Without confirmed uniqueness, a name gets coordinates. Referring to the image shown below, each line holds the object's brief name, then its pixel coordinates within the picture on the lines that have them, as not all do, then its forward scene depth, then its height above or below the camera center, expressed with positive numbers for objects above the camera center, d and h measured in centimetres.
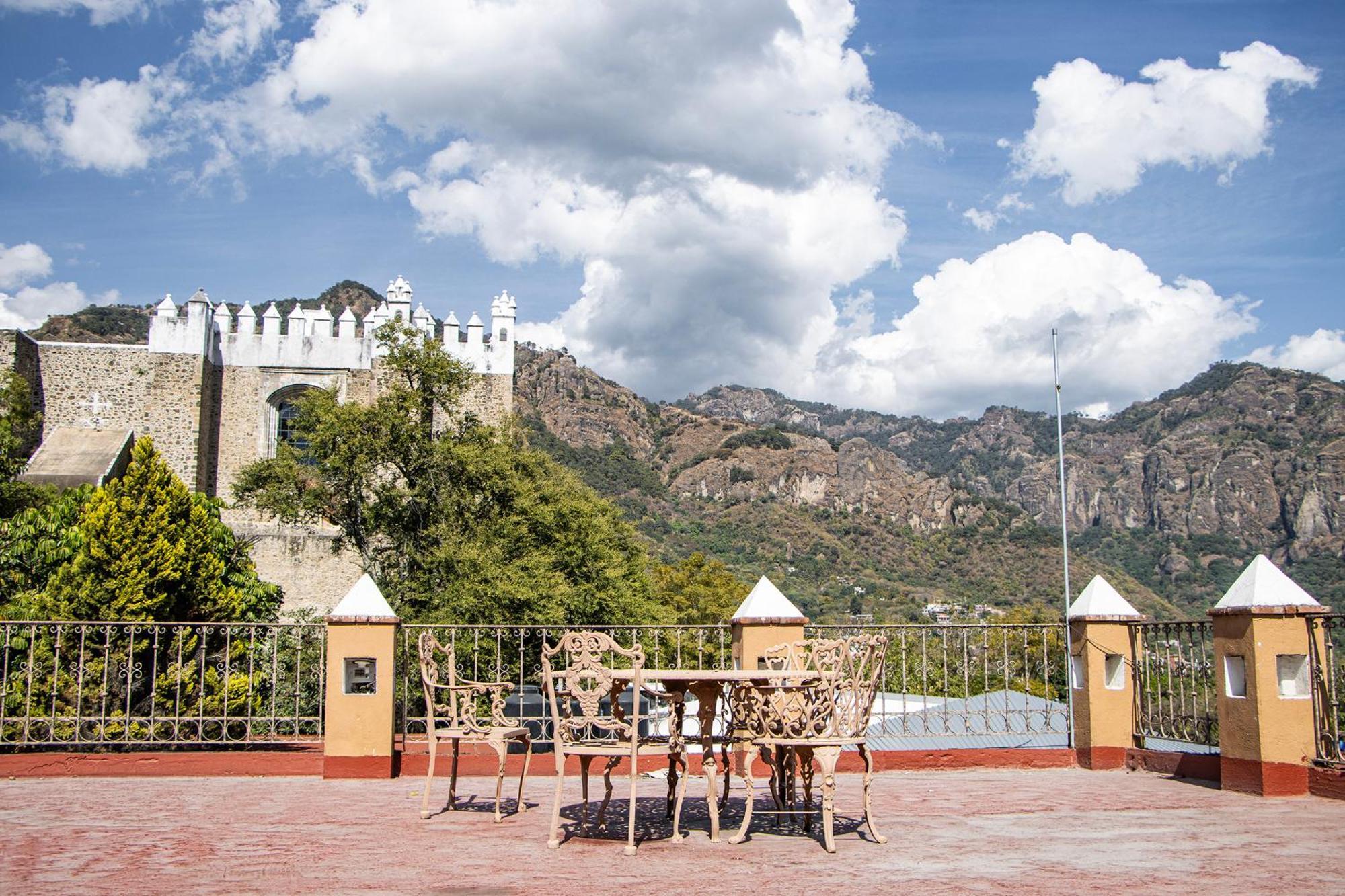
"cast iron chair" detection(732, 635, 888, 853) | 526 -54
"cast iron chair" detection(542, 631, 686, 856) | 511 -58
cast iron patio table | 514 -43
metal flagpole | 834 -68
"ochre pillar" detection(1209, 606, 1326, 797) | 650 -67
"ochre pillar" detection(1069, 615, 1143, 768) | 808 -73
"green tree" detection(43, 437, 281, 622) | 1358 +60
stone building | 3003 +642
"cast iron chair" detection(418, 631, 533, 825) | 584 -64
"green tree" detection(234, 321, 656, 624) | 1995 +195
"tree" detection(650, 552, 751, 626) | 3416 +25
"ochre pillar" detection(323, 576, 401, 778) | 749 -65
